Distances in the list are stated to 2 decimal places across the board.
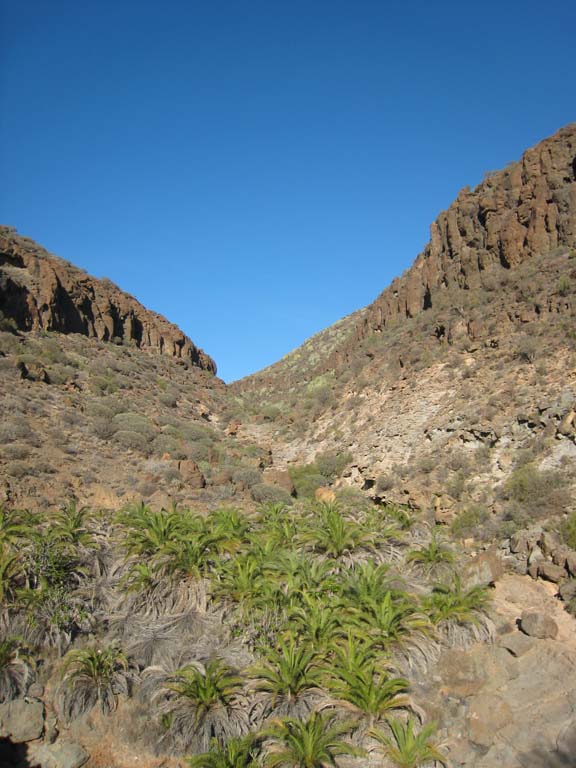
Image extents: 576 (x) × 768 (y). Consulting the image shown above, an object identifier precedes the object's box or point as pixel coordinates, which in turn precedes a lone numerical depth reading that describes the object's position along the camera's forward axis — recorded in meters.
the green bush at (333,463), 19.73
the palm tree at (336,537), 10.55
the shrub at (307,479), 18.72
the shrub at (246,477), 18.39
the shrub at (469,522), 11.45
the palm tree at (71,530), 9.67
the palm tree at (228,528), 10.33
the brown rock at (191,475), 17.03
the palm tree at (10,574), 7.70
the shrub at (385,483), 15.68
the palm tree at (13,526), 9.20
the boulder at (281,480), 18.42
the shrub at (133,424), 20.80
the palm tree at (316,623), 7.47
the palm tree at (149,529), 9.95
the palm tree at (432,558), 9.79
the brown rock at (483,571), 9.04
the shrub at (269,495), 17.02
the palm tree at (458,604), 7.91
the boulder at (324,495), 16.42
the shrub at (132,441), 19.20
